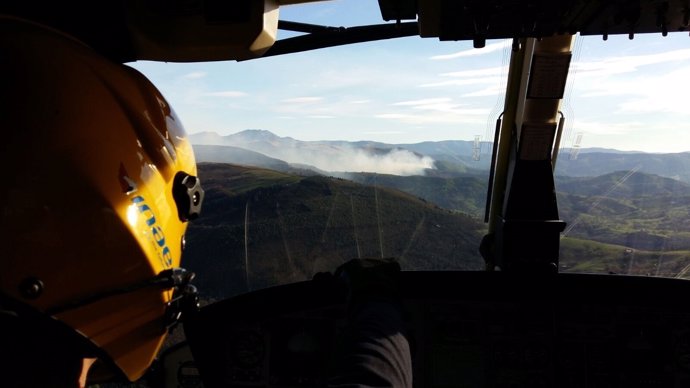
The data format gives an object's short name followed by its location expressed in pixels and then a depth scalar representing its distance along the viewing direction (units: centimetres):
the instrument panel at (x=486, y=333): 223
